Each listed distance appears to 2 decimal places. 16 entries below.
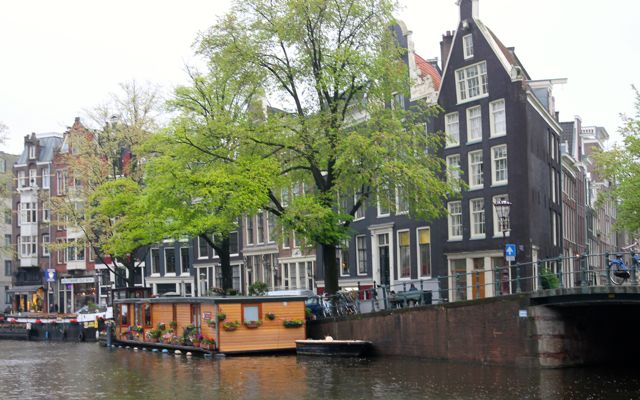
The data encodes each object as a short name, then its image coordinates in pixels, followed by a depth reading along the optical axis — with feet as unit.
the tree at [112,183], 163.63
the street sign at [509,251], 108.77
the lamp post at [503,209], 101.24
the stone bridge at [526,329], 88.02
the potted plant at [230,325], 114.32
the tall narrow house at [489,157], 139.54
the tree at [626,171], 140.36
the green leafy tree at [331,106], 113.29
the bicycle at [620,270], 79.61
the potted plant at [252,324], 115.65
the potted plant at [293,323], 117.70
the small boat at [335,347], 106.73
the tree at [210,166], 118.93
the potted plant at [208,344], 115.44
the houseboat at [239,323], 114.83
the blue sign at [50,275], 252.83
